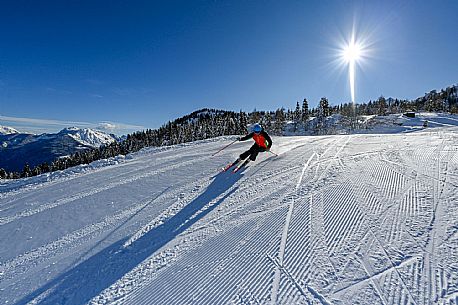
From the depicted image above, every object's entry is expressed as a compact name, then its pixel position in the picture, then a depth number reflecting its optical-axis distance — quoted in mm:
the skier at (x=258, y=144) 8805
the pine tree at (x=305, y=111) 76669
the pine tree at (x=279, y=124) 73456
